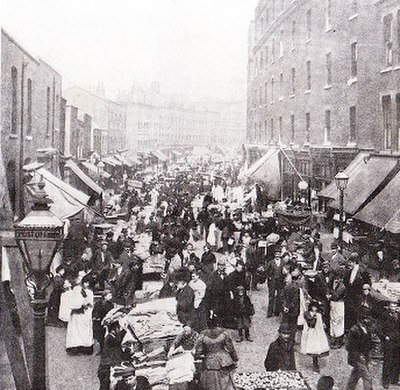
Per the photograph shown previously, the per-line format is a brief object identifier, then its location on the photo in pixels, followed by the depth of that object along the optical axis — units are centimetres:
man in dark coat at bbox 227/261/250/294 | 1058
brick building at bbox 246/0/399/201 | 1684
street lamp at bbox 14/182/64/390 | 553
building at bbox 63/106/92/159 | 2191
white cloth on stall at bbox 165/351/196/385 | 755
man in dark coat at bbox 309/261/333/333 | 1060
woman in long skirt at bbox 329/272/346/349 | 1018
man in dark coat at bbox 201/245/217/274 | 1280
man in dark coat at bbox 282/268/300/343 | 956
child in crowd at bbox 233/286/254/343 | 1016
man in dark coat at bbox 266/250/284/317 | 1156
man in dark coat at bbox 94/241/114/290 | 1289
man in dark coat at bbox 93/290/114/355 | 959
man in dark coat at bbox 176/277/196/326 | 961
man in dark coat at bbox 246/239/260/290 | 1384
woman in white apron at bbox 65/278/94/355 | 987
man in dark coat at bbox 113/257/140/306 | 1230
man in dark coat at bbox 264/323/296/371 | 745
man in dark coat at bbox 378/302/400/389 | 838
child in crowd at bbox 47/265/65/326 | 1108
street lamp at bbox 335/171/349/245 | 1457
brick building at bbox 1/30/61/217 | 1237
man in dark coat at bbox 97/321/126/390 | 794
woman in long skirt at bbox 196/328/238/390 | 712
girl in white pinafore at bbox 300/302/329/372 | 909
